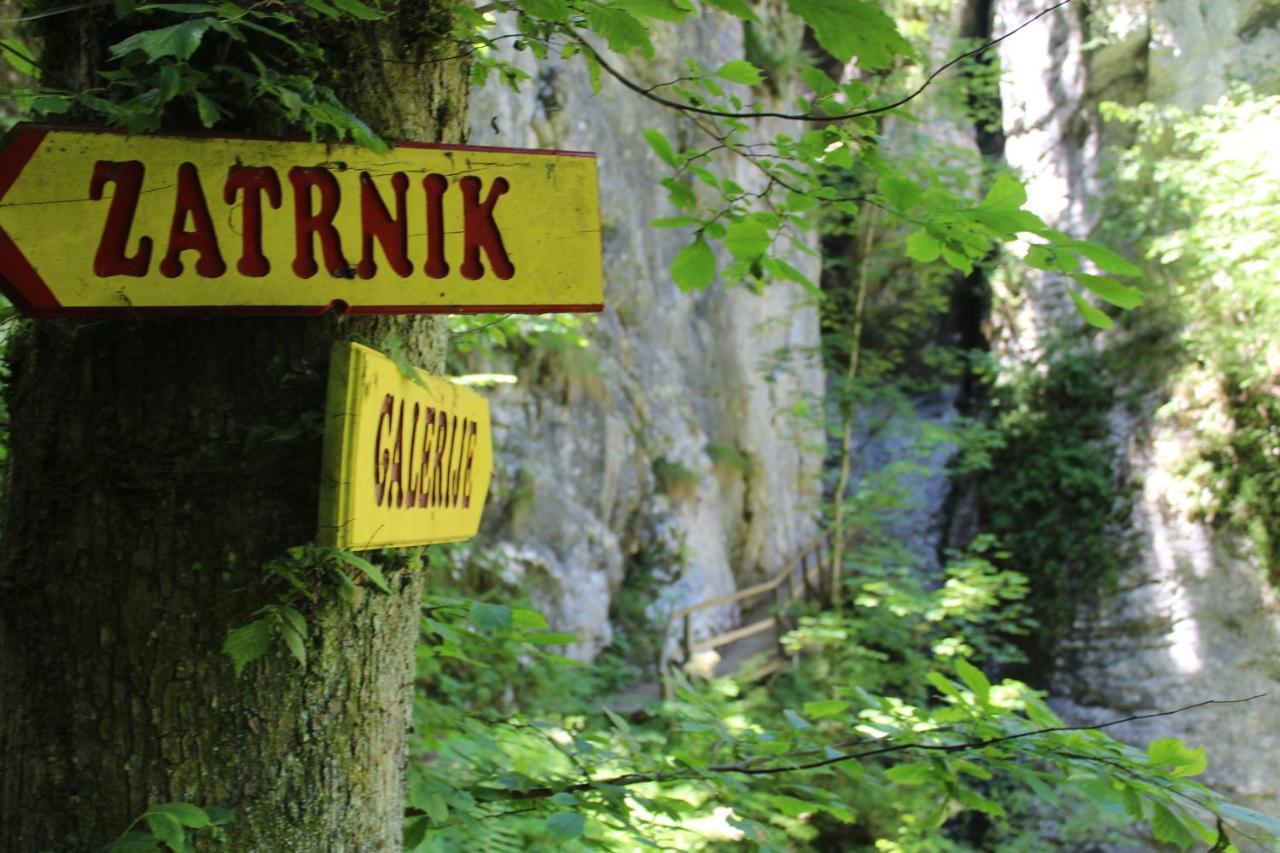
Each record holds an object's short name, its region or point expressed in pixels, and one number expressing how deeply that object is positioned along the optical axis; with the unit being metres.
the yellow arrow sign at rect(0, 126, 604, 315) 1.05
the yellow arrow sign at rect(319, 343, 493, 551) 1.05
